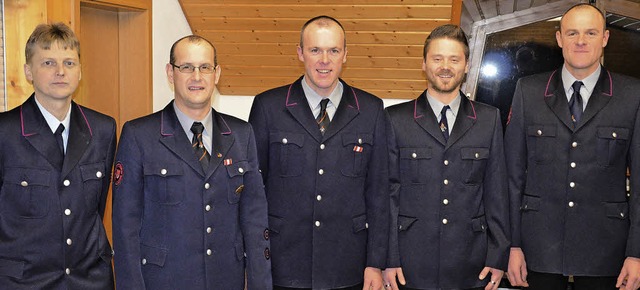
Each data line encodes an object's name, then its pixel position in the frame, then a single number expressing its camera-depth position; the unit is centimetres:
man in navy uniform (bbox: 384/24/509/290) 293
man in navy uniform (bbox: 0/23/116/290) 247
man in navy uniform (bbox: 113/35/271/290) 253
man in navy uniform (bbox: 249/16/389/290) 290
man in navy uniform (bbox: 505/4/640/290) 302
